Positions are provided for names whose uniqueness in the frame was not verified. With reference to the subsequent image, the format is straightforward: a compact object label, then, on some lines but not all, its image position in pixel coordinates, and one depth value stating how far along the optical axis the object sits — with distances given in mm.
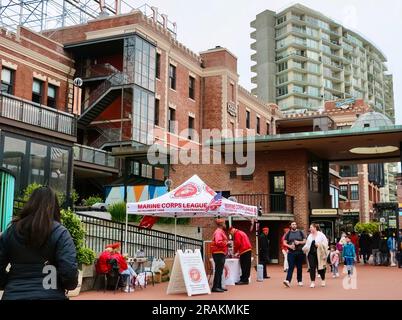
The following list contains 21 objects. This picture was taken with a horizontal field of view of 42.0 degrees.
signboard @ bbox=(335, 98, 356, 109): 64062
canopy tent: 15070
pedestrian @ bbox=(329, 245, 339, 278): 17953
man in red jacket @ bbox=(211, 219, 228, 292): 13078
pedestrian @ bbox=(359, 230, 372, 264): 26266
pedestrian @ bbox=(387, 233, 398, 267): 24572
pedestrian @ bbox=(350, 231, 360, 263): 26156
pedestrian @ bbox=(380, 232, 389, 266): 24216
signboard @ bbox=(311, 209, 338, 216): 25031
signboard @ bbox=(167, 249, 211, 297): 12234
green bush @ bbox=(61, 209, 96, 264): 12558
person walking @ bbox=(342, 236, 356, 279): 16328
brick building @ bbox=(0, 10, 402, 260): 24172
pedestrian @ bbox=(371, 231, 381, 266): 24759
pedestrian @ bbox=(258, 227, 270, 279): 17467
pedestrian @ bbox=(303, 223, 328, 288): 14406
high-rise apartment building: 106125
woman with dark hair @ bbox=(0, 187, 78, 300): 3686
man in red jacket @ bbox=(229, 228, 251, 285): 15159
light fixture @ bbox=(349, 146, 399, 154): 27672
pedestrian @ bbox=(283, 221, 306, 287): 14258
